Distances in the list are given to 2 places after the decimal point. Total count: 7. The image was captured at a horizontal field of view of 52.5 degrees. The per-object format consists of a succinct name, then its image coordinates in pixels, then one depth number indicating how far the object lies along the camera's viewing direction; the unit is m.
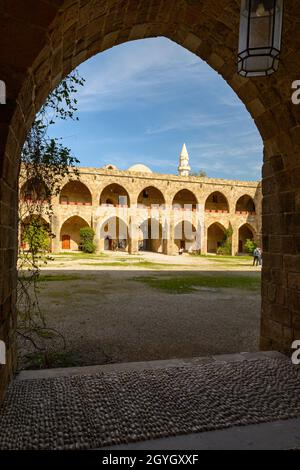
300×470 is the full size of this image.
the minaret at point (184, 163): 41.97
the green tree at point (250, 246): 28.62
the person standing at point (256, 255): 18.21
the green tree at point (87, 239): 23.84
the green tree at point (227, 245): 28.08
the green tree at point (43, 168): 3.33
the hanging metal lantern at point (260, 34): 1.98
